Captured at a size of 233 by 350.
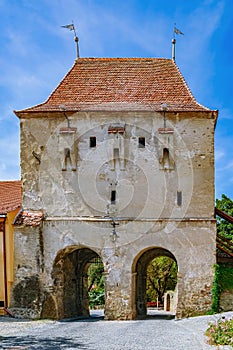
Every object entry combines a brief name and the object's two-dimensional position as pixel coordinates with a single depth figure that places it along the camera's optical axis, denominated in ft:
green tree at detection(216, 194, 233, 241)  101.05
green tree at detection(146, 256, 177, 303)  113.09
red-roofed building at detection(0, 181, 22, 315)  55.67
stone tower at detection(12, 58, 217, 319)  55.31
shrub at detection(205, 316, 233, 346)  32.53
